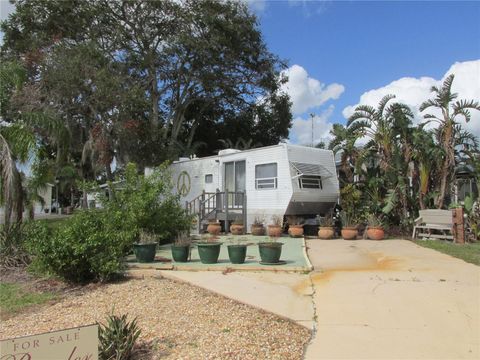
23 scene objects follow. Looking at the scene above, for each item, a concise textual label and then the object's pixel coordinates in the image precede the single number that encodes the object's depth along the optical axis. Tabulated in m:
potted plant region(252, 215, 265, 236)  15.39
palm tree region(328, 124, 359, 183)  16.41
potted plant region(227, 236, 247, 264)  9.30
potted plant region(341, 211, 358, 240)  13.96
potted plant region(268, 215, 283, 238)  14.53
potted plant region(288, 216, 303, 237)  14.48
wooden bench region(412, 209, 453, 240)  13.35
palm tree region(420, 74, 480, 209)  14.38
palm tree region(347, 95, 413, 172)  15.39
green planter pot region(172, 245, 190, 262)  9.61
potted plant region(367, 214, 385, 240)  13.84
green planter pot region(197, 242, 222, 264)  9.39
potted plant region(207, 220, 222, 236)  16.16
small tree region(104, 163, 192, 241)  11.62
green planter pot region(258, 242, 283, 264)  9.11
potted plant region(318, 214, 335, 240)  14.25
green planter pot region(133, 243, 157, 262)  9.64
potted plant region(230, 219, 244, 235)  15.94
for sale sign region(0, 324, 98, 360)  3.18
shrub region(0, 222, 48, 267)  10.14
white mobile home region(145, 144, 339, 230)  15.13
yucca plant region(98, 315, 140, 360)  4.35
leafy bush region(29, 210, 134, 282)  8.07
